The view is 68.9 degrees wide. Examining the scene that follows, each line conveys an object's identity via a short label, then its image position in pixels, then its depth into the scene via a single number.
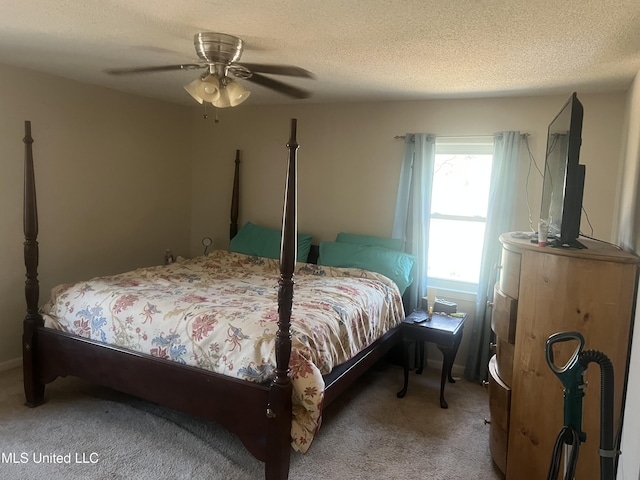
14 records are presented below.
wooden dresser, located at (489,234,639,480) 2.02
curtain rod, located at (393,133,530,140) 3.43
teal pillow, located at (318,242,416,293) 3.69
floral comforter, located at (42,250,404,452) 2.22
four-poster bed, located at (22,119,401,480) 2.12
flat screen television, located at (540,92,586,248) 2.04
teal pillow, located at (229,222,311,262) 4.19
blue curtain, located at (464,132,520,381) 3.44
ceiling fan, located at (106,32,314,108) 2.33
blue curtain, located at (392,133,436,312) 3.75
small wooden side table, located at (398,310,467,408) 3.19
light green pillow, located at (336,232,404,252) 3.87
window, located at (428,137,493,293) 3.73
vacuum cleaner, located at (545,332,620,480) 1.28
